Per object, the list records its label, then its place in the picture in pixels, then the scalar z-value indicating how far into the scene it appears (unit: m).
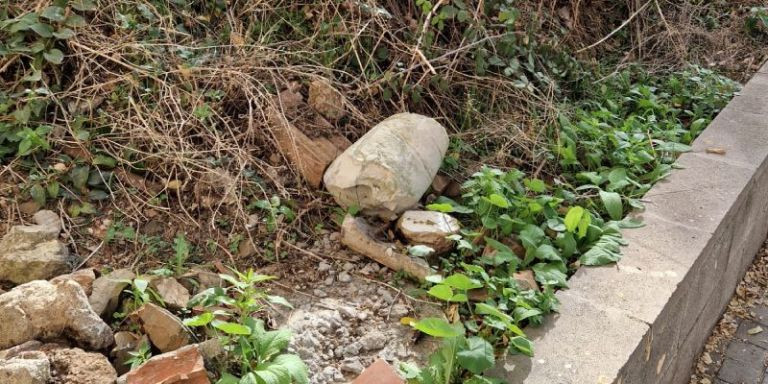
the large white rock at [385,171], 2.84
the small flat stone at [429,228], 2.82
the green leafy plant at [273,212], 2.92
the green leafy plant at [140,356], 2.19
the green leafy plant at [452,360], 2.15
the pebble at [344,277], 2.76
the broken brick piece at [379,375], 2.13
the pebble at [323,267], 2.80
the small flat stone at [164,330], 2.28
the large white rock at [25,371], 1.95
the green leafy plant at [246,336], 2.10
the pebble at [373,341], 2.45
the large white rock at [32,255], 2.56
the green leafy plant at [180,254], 2.68
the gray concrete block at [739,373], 3.19
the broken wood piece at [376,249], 2.75
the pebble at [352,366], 2.33
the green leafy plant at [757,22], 5.27
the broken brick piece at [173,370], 2.04
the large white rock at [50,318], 2.21
